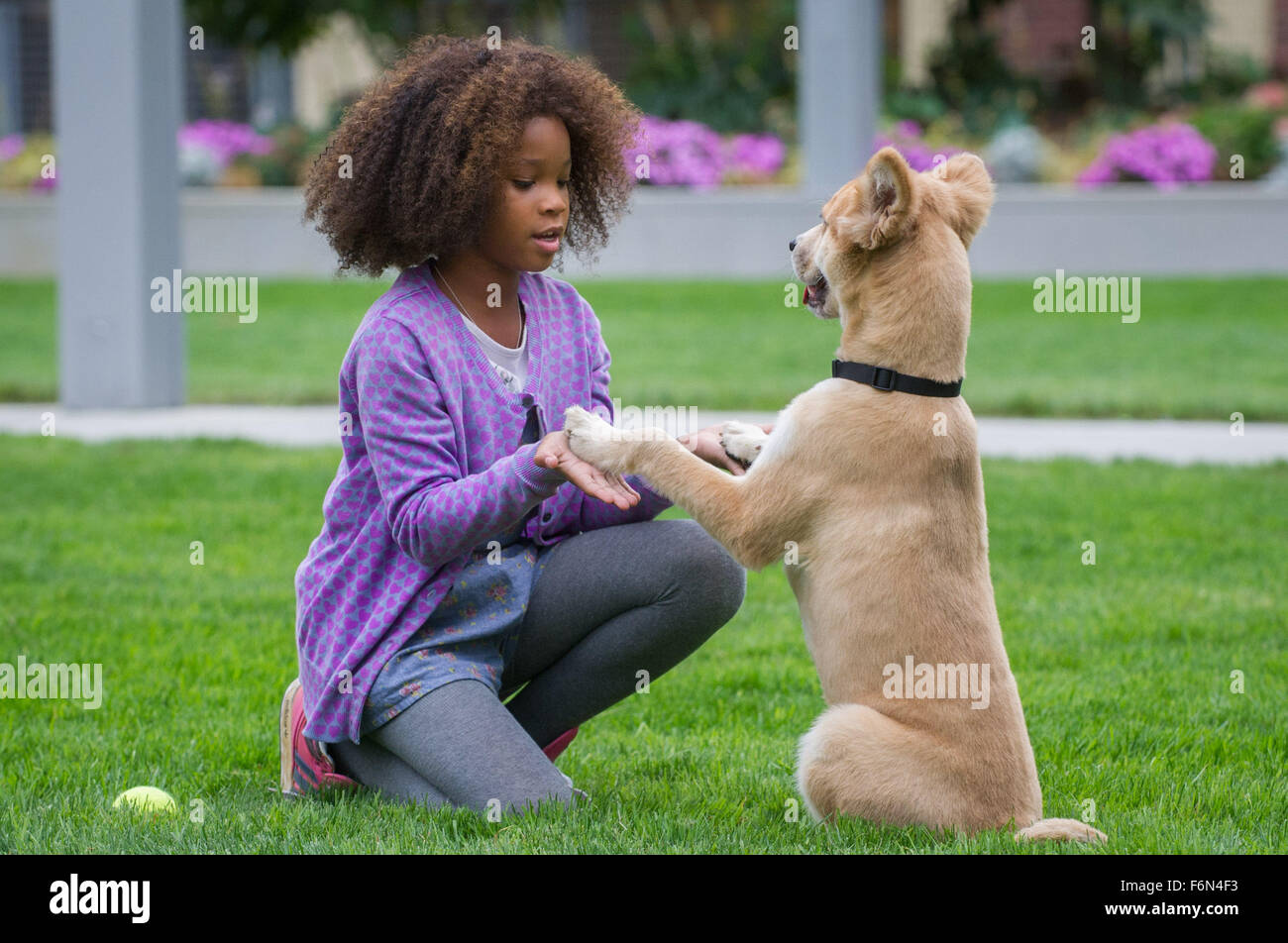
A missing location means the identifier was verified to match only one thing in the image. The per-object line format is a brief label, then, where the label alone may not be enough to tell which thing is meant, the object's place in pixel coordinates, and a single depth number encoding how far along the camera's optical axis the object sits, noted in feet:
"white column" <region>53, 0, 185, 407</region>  32.45
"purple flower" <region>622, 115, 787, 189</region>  60.59
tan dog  11.27
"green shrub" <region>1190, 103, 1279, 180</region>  57.62
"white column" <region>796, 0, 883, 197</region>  44.88
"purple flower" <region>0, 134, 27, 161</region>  69.36
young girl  12.00
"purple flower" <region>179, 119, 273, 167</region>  67.36
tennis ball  12.85
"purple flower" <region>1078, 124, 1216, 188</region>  57.21
